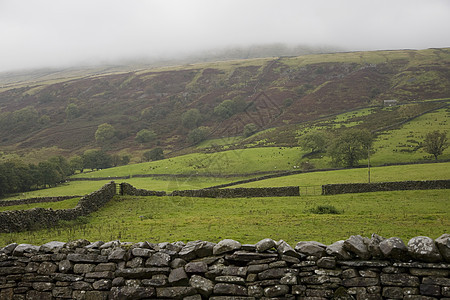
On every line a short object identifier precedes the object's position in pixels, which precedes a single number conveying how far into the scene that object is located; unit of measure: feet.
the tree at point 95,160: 314.98
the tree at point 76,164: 297.96
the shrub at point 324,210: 78.31
